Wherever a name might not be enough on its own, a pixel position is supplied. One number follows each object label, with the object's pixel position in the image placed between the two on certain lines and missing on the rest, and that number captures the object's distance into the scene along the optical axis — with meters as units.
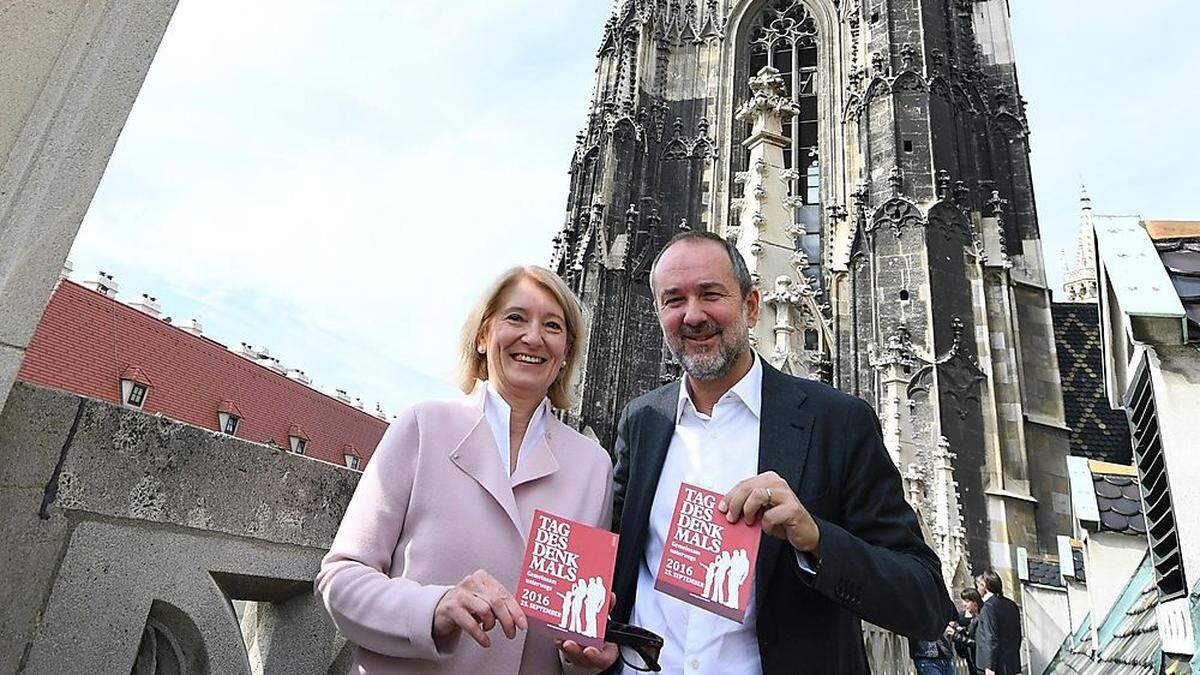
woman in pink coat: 1.25
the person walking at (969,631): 7.13
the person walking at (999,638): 6.04
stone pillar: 1.26
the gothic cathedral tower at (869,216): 10.62
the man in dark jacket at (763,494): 1.38
